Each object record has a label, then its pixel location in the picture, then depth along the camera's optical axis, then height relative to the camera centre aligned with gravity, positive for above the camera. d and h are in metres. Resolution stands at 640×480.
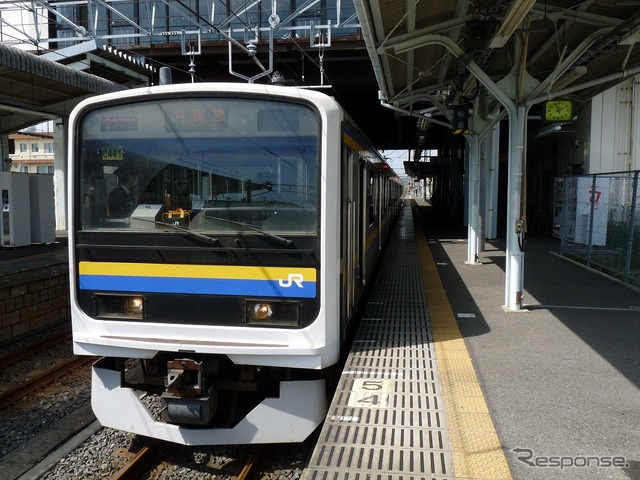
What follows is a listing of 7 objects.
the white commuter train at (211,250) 3.89 -0.35
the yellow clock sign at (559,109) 7.91 +1.24
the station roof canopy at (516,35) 6.34 +2.05
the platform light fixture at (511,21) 5.20 +1.75
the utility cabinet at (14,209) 11.98 -0.21
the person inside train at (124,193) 4.13 +0.04
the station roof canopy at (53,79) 10.23 +2.46
